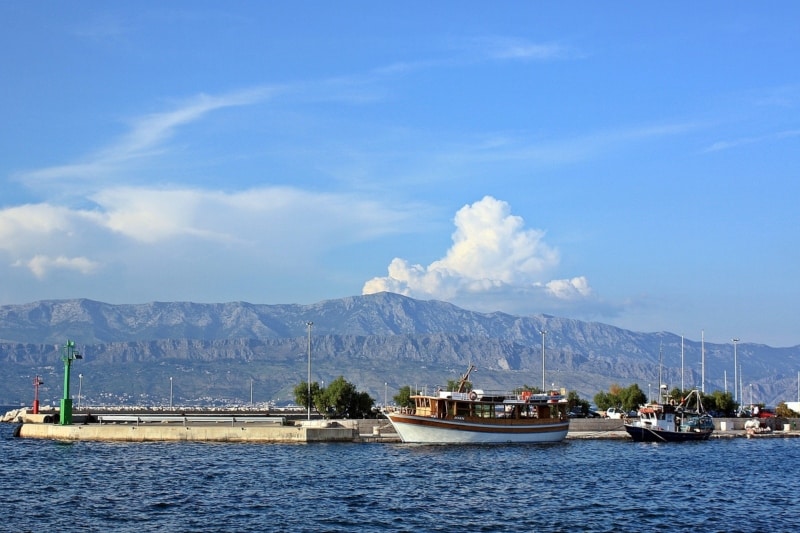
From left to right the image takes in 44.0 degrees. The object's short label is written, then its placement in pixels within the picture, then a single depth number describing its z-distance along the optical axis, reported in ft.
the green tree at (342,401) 474.49
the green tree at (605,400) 584.81
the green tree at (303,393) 492.95
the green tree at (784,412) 578.49
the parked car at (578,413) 536.58
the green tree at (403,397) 514.89
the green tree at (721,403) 586.04
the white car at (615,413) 527.40
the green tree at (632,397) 569.64
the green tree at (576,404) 554.50
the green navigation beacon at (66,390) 399.24
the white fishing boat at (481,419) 384.27
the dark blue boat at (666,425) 418.72
